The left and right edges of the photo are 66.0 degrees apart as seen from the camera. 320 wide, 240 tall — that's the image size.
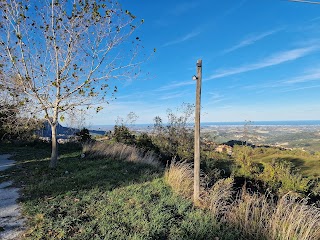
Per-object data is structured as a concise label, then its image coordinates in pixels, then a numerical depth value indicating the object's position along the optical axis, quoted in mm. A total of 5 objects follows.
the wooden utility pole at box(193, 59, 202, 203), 4465
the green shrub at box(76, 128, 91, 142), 14477
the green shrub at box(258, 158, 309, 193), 7379
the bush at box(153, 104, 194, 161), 11392
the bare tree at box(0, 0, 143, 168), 6520
